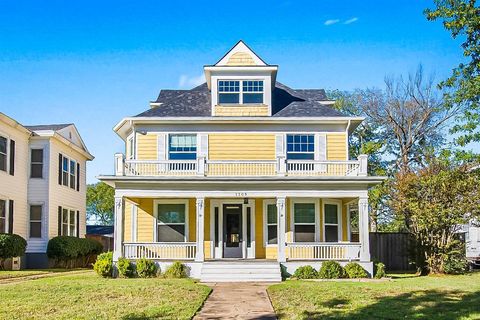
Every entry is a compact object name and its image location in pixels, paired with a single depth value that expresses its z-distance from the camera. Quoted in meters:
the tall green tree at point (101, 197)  65.42
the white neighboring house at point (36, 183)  25.09
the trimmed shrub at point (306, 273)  19.59
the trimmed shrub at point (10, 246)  23.06
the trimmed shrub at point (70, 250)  26.94
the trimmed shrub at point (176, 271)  19.77
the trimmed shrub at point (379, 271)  19.95
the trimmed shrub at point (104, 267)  19.69
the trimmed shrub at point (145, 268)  19.75
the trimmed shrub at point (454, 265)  22.34
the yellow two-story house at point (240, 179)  20.55
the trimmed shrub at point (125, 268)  19.66
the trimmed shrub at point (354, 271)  19.69
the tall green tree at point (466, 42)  15.68
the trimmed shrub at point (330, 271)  19.61
